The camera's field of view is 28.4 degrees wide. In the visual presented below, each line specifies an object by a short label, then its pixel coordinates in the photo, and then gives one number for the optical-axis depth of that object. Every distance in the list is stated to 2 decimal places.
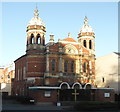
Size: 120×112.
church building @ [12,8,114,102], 45.62
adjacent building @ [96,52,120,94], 49.99
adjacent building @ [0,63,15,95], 65.50
